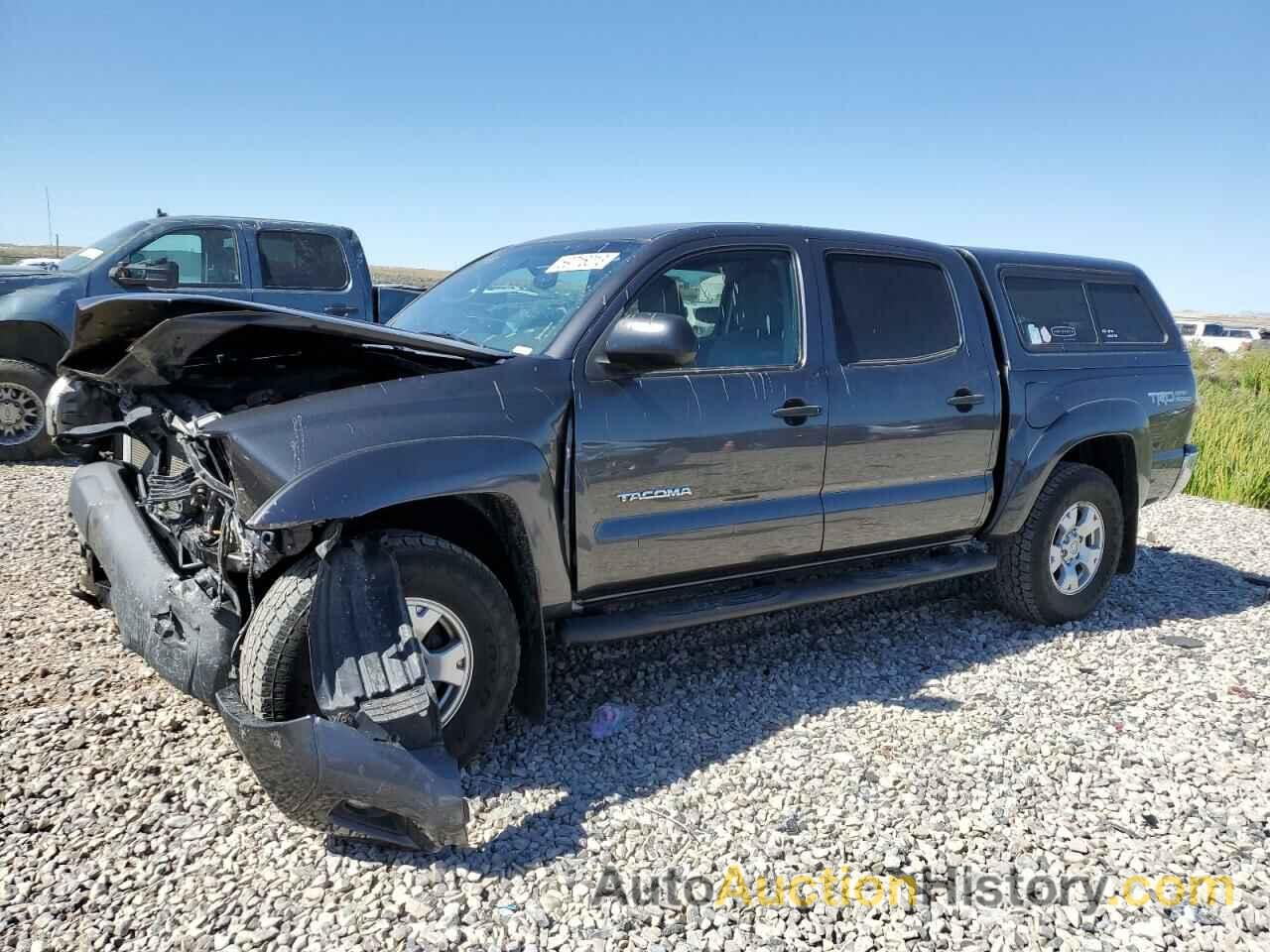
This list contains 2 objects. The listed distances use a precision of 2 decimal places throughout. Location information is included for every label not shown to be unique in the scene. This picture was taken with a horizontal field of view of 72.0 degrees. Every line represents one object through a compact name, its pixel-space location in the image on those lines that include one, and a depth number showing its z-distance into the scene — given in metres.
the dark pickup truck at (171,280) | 7.58
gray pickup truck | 2.61
